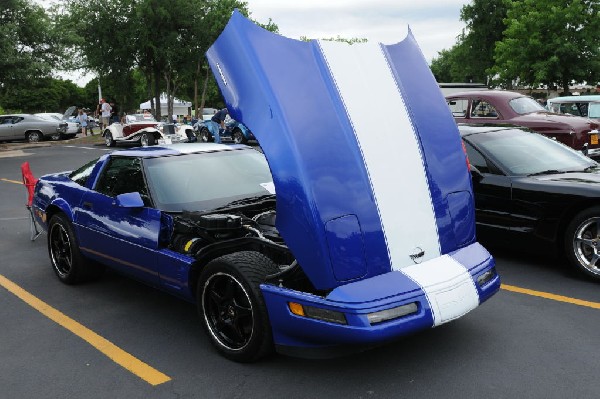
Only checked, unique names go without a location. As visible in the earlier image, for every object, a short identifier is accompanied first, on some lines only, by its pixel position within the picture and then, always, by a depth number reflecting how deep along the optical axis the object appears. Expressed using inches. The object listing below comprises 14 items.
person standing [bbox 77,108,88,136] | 1311.5
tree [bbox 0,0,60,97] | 895.1
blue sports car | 130.3
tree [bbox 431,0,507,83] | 2017.7
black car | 205.2
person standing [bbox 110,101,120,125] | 1187.9
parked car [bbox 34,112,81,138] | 1164.4
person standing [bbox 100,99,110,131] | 1205.1
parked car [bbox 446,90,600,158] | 417.7
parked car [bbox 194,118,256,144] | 904.3
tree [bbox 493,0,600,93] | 1243.8
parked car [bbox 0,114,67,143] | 1115.3
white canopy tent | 2637.8
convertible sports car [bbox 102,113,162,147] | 920.3
